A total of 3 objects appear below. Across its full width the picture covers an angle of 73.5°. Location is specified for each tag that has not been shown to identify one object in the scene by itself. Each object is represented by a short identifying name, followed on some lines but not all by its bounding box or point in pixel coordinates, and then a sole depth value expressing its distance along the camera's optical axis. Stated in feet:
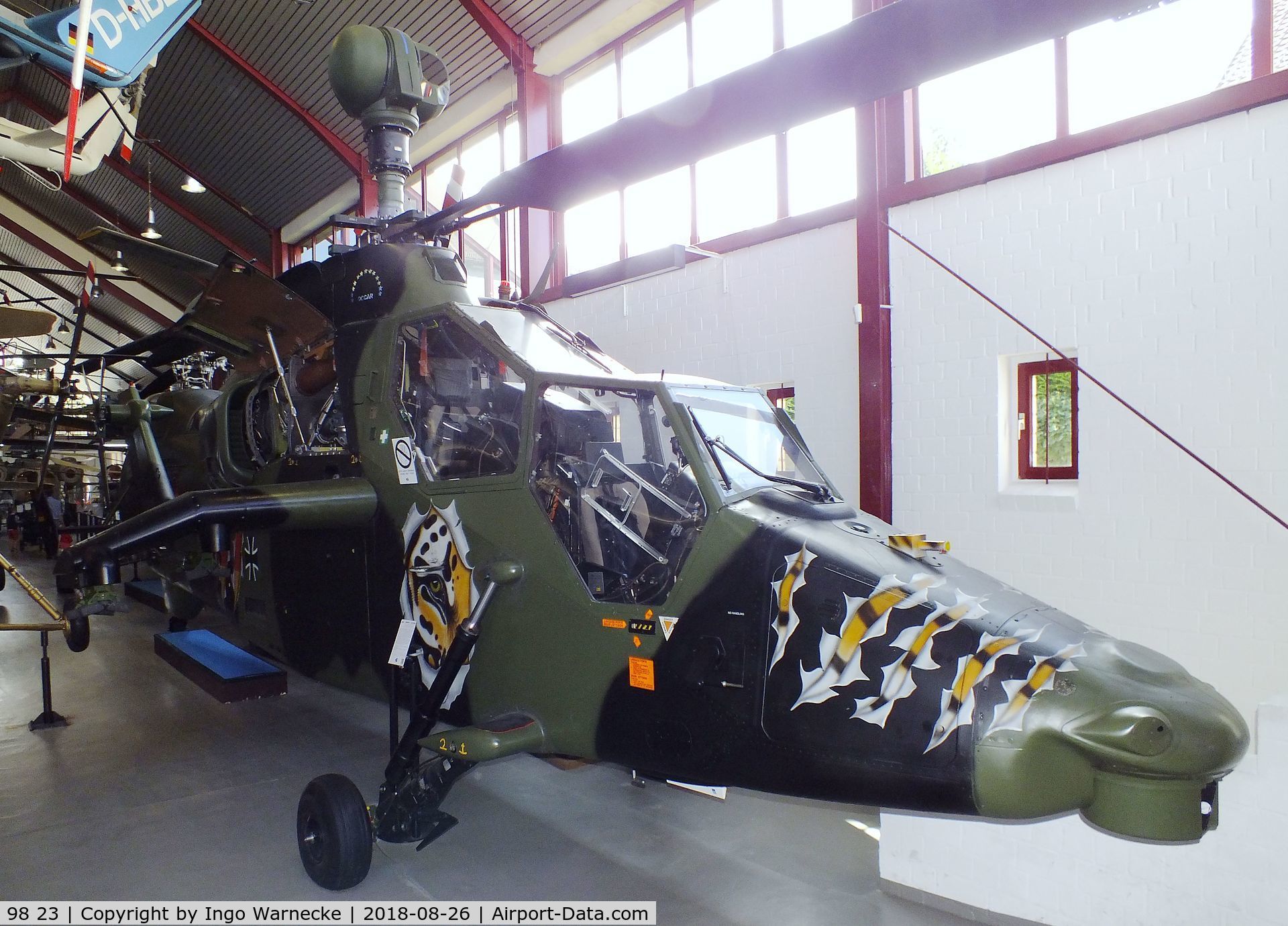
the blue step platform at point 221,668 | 22.07
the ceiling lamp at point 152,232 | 51.97
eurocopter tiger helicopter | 7.67
